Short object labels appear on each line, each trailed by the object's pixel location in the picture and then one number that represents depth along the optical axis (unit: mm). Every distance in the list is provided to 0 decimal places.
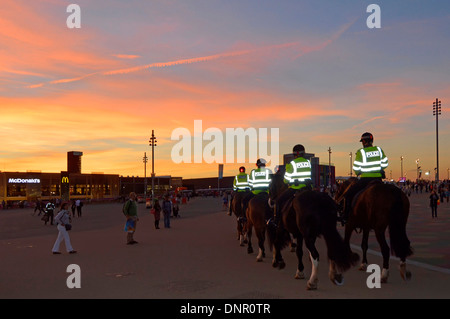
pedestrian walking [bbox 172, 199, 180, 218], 32500
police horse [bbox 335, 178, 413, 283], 8438
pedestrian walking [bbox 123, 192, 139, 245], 15719
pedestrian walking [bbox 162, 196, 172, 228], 23147
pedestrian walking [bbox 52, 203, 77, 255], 13453
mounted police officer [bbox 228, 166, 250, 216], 14880
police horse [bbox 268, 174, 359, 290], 8055
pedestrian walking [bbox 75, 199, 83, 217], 38156
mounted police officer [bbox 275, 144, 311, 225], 9453
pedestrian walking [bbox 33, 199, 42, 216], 41728
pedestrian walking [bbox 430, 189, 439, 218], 25672
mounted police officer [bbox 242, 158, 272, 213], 12773
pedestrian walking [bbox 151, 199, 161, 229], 22922
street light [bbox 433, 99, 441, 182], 59609
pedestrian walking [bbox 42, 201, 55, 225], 28894
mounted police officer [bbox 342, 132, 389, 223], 9359
